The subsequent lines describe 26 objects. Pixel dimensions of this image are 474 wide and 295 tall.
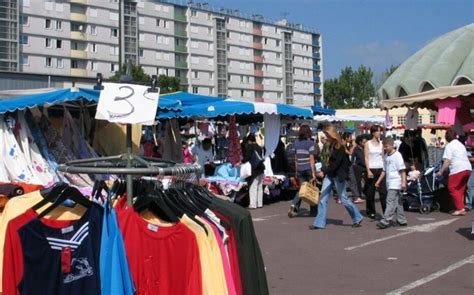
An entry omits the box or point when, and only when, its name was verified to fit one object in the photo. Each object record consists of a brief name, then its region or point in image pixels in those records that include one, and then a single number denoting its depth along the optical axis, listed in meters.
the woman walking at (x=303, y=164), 13.10
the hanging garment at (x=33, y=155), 11.21
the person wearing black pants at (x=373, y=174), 12.54
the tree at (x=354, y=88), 108.00
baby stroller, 13.36
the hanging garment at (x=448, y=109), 14.25
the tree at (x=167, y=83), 66.45
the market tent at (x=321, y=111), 21.09
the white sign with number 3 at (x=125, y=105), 4.11
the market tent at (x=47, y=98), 11.06
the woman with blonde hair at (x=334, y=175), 11.11
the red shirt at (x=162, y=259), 3.64
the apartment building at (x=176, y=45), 80.56
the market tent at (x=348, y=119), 22.40
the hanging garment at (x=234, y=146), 16.78
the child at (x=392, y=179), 11.09
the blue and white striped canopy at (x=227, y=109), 14.57
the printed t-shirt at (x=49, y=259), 3.53
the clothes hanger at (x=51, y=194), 3.69
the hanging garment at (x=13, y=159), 10.95
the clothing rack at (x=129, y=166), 3.97
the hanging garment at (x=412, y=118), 16.45
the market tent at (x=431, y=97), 13.80
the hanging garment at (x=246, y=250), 3.95
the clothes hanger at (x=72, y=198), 3.67
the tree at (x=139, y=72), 60.88
